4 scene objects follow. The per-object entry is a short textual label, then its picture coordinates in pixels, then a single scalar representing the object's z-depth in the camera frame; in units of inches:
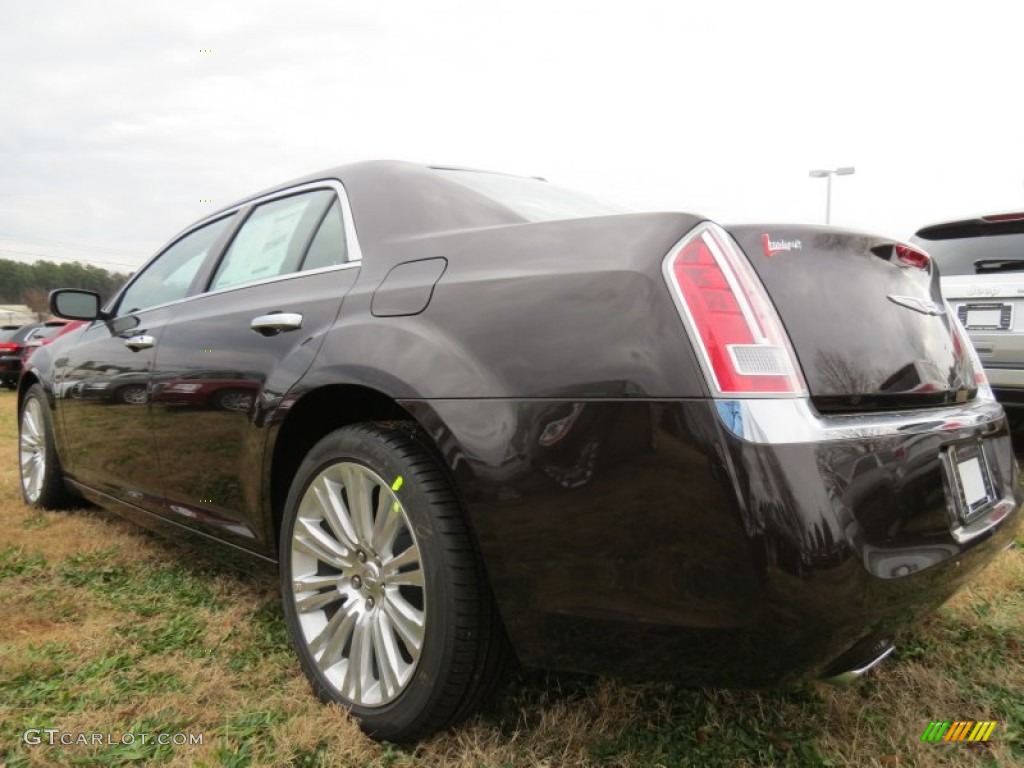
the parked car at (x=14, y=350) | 590.2
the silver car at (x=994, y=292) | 156.6
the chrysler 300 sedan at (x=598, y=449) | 52.6
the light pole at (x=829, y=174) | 729.6
